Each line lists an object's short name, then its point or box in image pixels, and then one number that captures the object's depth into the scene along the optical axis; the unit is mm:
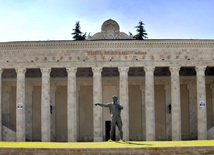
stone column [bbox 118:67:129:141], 37812
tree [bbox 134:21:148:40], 66688
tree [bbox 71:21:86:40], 65938
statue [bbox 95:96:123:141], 26969
